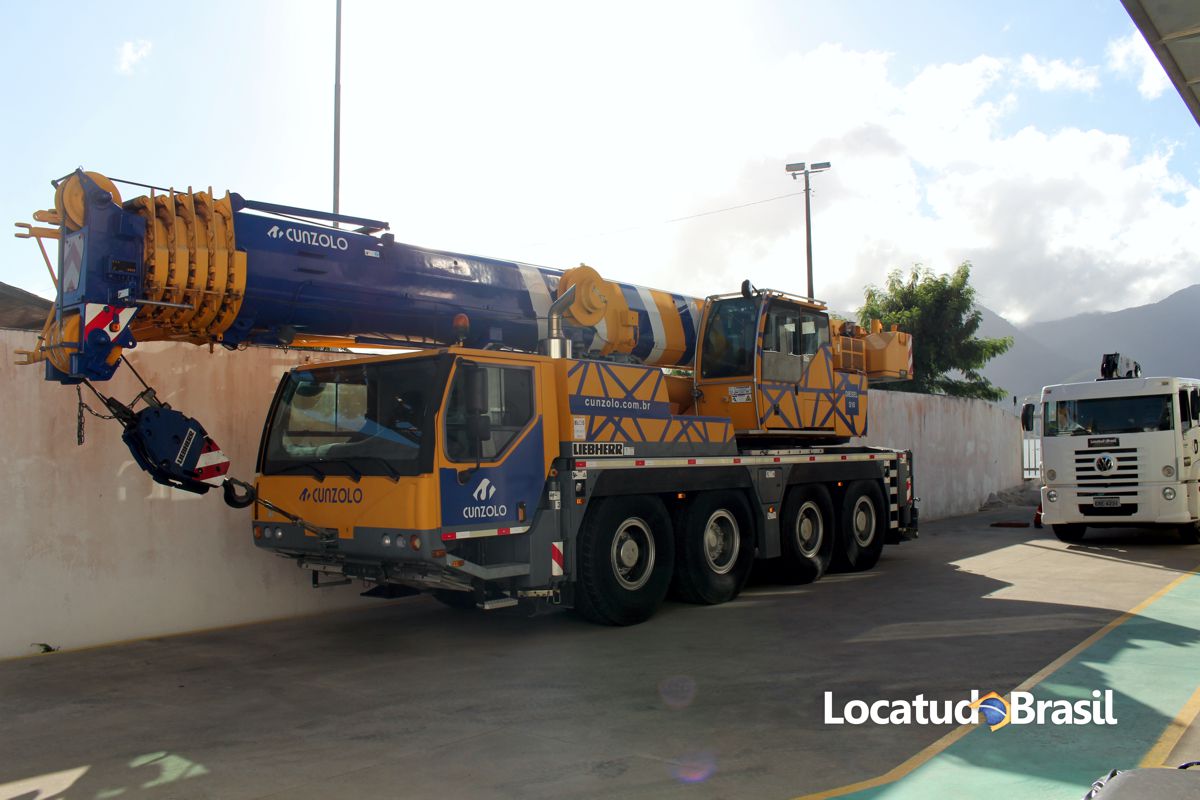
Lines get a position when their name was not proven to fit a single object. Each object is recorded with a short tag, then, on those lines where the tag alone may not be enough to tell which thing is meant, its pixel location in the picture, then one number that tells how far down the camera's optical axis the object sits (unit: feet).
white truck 48.39
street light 97.76
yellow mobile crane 22.34
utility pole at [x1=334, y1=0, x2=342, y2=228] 45.50
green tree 94.94
